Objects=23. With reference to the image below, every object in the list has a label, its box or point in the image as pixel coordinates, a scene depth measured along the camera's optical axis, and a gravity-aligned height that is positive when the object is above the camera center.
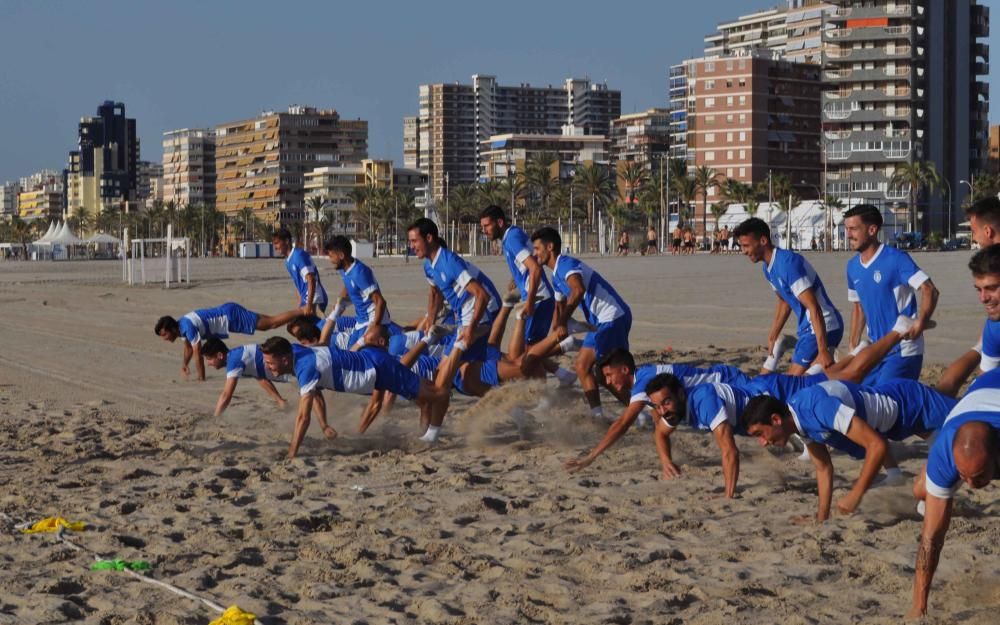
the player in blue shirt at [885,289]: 8.81 -0.16
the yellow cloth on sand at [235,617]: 5.91 -1.52
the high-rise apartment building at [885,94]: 110.44 +13.93
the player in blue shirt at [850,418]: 7.08 -0.80
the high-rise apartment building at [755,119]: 116.56 +12.61
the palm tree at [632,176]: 134.75 +8.82
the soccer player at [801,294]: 10.09 -0.21
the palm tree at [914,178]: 105.62 +6.72
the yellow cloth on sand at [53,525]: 7.77 -1.47
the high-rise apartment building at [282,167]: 193.00 +14.09
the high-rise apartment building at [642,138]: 178.00 +16.84
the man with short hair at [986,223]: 7.31 +0.23
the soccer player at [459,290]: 11.05 -0.20
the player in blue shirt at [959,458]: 4.81 -0.69
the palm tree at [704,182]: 115.25 +7.08
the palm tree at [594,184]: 125.38 +7.45
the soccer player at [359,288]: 12.72 -0.21
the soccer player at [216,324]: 15.17 -0.64
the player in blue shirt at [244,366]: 10.95 -0.80
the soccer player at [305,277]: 15.15 -0.12
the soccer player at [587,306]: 11.13 -0.33
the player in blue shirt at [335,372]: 9.73 -0.77
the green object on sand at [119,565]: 6.87 -1.50
